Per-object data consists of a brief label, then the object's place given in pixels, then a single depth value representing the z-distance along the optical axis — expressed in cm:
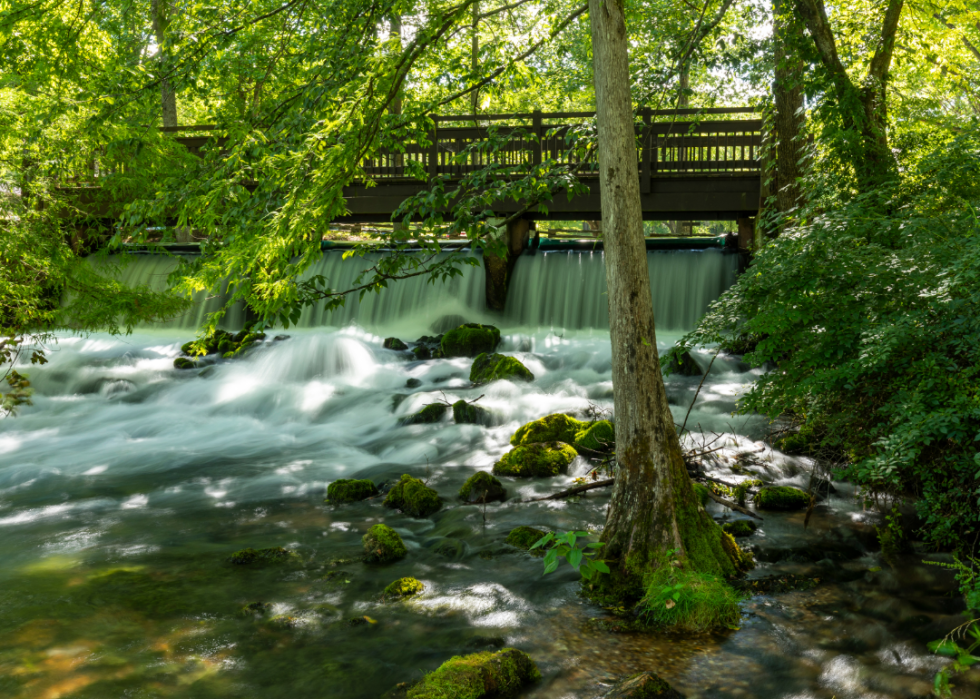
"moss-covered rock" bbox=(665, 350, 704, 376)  1248
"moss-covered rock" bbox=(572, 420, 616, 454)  876
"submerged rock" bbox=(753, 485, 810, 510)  744
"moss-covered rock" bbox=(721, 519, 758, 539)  671
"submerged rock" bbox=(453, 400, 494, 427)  1080
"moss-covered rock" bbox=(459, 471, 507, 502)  793
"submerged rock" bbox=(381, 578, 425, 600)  582
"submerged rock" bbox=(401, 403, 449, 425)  1105
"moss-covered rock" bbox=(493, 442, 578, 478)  864
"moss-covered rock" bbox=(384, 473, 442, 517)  768
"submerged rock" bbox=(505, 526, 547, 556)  674
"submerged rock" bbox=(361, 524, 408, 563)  649
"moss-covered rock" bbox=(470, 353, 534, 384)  1255
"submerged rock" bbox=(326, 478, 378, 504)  817
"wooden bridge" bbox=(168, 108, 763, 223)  1418
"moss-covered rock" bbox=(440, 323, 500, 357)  1445
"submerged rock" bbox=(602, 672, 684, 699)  413
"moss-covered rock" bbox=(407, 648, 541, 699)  425
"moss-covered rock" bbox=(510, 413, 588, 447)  942
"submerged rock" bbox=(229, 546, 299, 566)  651
